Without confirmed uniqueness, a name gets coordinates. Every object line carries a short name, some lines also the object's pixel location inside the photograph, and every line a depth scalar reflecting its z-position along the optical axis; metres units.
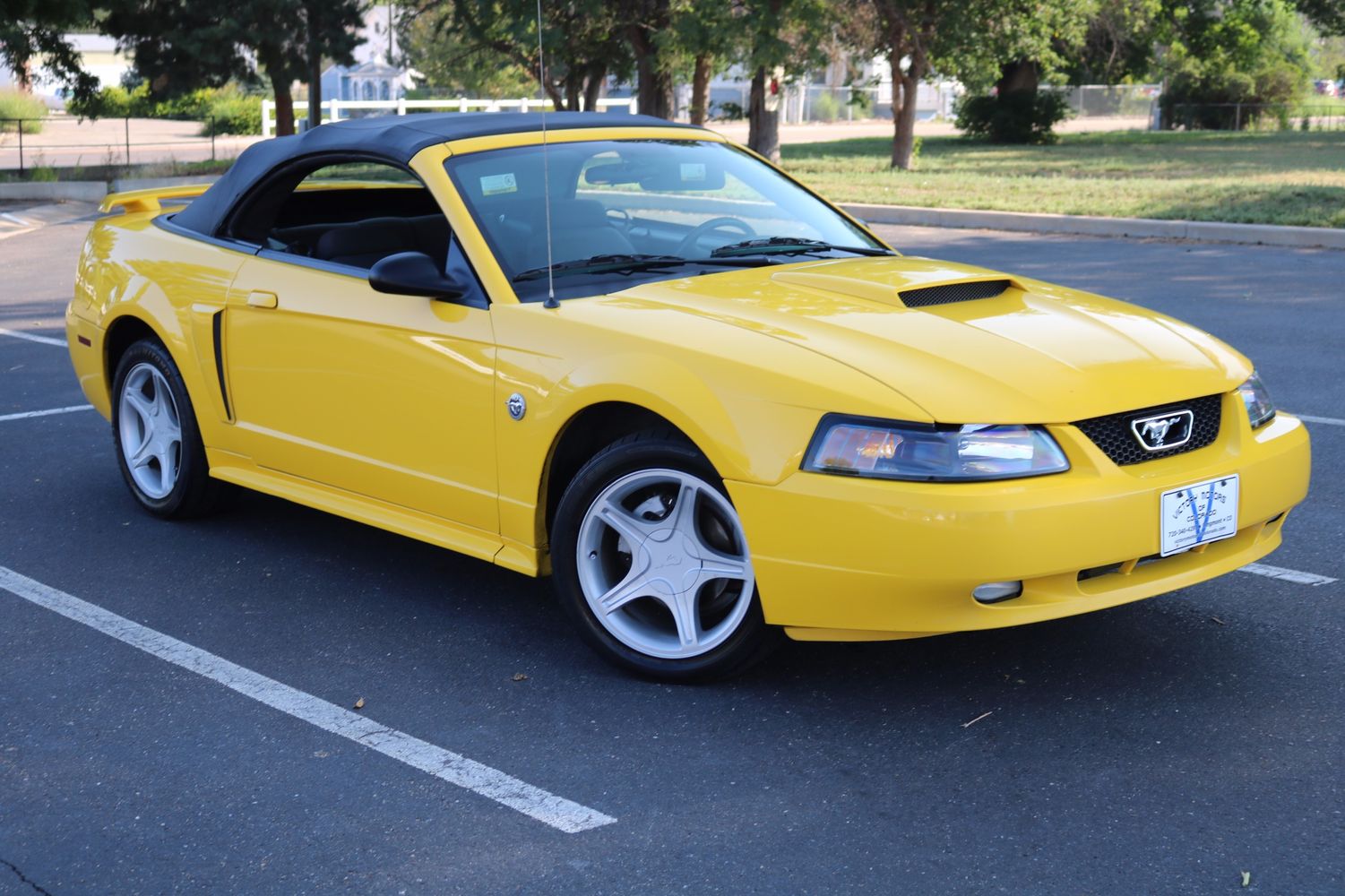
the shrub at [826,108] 69.50
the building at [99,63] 79.94
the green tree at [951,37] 25.39
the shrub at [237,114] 47.26
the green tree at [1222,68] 42.28
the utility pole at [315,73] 29.14
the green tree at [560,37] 26.55
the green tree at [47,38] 23.34
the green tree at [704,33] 22.77
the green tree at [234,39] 28.31
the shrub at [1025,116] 35.94
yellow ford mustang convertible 3.65
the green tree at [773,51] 22.42
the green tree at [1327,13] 35.84
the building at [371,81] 81.81
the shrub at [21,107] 41.66
